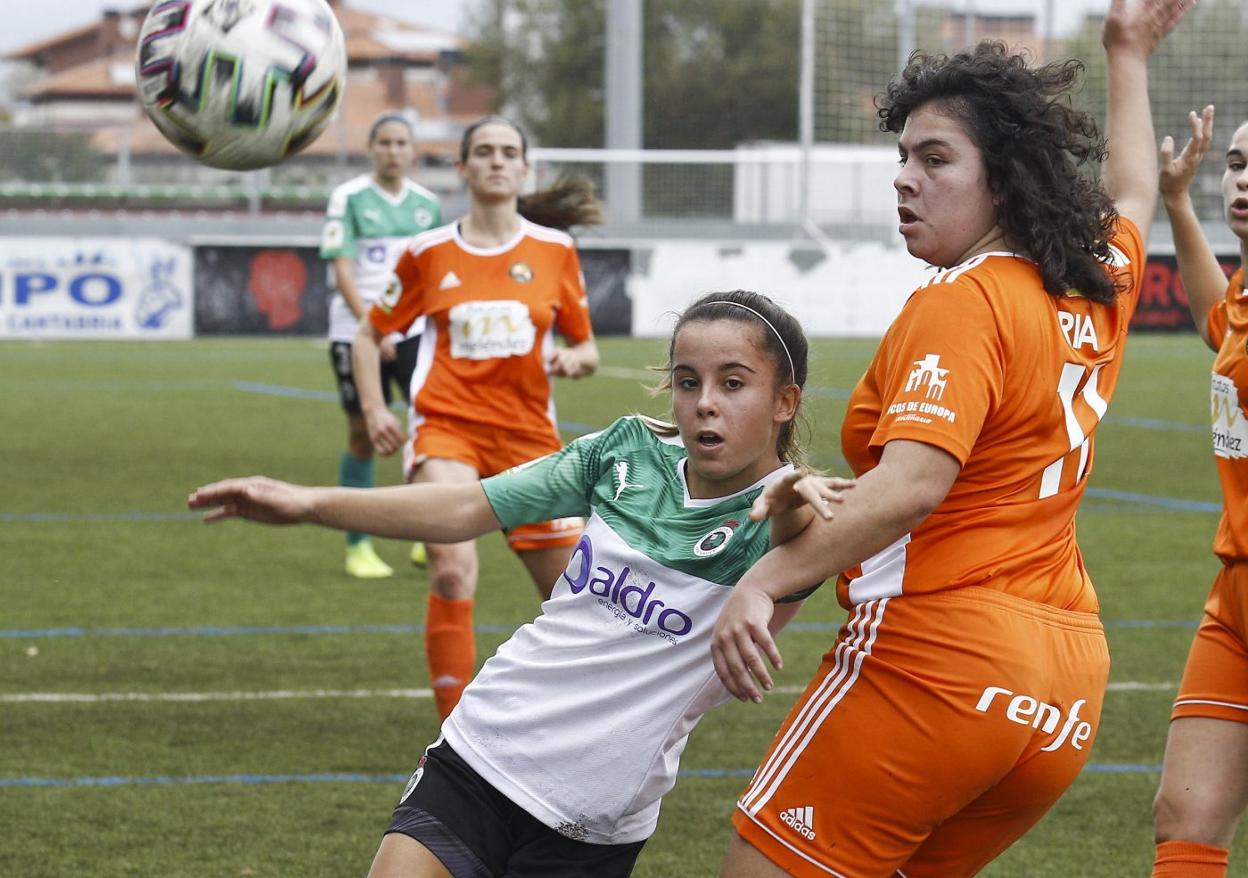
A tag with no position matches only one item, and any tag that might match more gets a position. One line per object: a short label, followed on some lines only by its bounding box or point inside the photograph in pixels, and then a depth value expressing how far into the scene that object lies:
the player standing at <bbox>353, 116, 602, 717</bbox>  12.76
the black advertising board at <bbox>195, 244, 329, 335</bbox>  45.56
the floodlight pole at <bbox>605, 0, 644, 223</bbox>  51.16
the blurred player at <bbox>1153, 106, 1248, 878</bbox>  7.39
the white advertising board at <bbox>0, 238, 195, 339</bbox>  44.75
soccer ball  10.00
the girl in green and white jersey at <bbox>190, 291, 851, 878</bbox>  6.17
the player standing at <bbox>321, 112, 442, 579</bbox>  19.12
